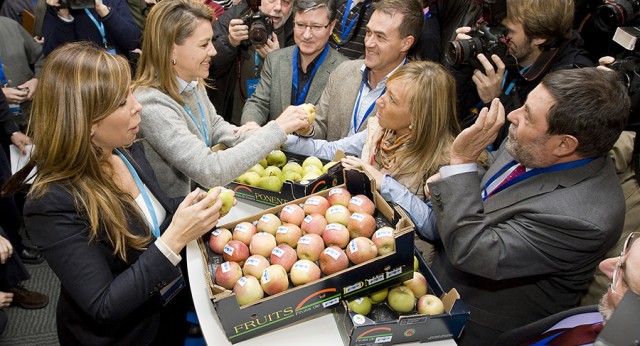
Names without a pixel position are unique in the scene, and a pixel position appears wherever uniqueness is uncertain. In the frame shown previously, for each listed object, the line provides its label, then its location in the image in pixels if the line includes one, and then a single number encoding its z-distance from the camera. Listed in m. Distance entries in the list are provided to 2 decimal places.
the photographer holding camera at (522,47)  2.62
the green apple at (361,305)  1.65
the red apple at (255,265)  1.63
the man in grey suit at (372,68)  2.77
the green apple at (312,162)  2.38
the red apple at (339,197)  1.94
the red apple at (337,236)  1.72
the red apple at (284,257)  1.66
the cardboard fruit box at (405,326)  1.51
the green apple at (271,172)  2.34
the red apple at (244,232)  1.79
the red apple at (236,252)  1.72
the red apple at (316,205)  1.90
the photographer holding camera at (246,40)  3.26
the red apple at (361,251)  1.63
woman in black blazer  1.56
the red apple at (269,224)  1.83
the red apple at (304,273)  1.59
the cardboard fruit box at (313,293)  1.50
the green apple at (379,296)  1.71
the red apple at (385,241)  1.66
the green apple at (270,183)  2.23
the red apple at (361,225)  1.75
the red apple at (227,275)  1.62
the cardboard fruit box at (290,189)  2.08
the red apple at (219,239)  1.77
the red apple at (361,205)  1.86
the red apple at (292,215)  1.85
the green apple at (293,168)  2.37
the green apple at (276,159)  2.51
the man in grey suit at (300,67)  3.00
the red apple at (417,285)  1.73
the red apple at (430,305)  1.64
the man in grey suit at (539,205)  1.66
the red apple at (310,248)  1.69
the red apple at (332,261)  1.62
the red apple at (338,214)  1.82
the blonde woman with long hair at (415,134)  2.12
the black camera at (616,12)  2.43
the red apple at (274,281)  1.57
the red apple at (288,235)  1.77
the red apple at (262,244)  1.73
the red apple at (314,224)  1.79
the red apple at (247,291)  1.55
